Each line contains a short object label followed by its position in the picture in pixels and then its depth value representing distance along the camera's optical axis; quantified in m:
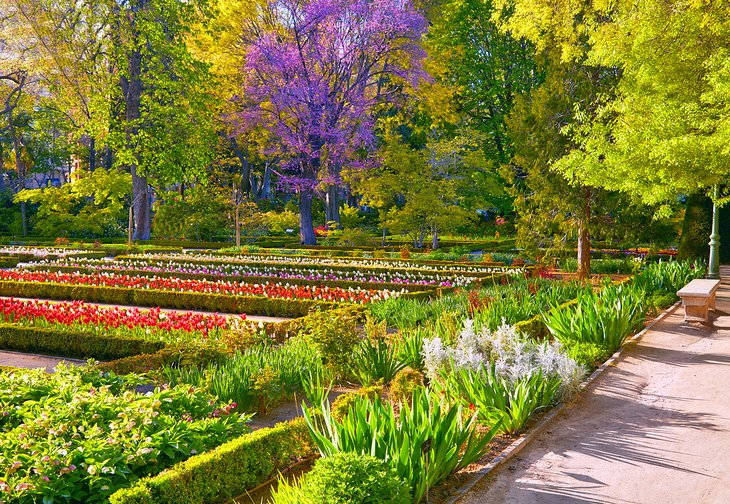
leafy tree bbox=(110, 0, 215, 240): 25.67
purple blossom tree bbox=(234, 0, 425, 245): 29.30
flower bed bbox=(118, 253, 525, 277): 17.17
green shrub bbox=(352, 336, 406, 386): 7.25
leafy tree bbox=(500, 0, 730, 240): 11.40
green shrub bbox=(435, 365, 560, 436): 5.84
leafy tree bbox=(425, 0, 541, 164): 30.31
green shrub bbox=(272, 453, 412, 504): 3.71
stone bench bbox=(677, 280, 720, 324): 11.14
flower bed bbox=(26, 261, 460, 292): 15.21
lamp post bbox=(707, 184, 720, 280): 15.78
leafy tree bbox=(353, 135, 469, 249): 25.88
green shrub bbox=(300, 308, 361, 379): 7.36
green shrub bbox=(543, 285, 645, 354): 8.82
